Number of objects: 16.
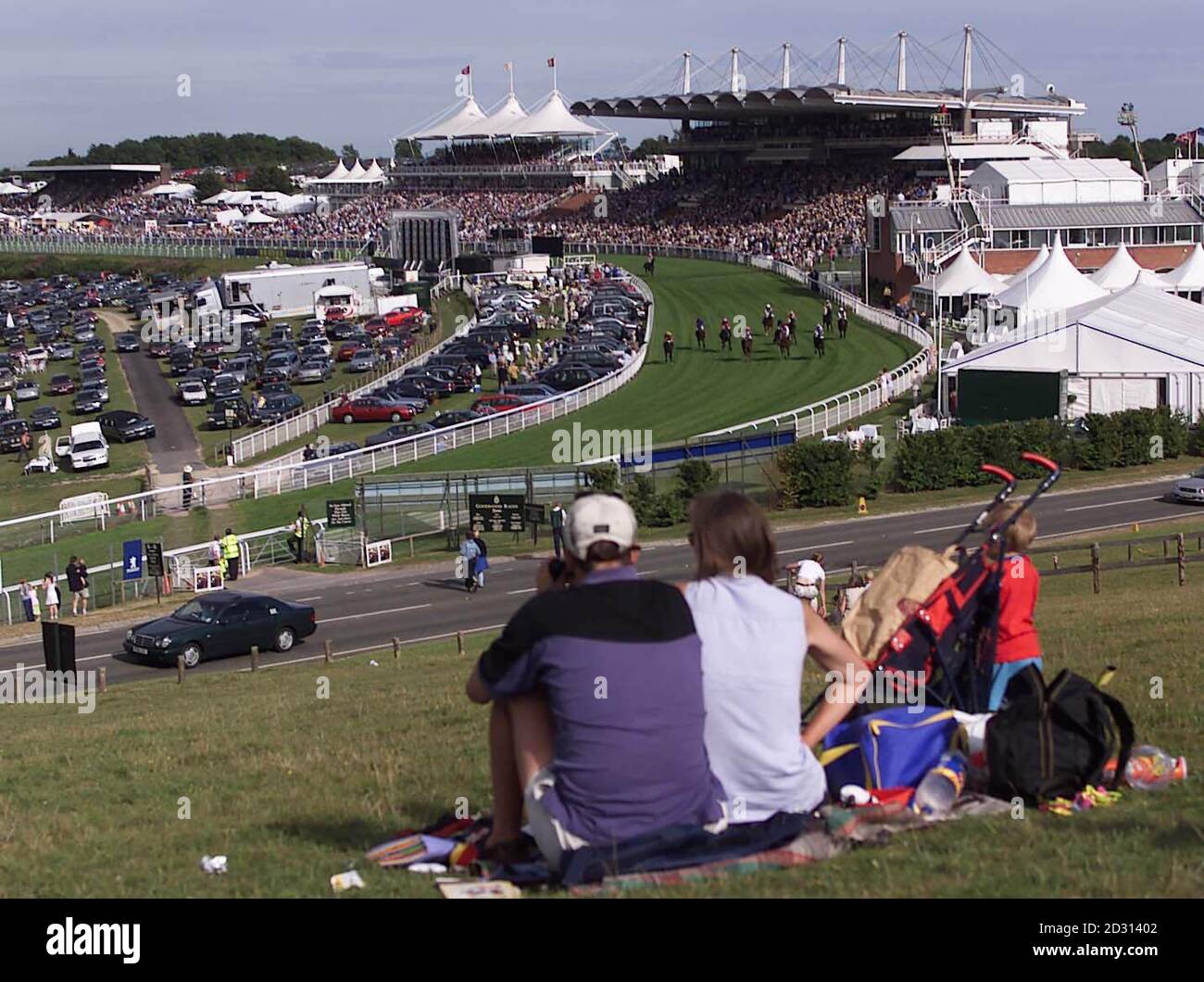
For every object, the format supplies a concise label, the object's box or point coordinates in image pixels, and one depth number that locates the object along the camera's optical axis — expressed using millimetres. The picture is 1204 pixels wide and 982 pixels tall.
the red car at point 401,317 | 77750
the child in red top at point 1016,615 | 8008
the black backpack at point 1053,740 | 6836
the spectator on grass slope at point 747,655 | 6160
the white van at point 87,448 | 50250
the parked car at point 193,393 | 61844
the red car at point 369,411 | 53406
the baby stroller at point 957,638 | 7566
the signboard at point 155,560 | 31047
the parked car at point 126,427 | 54906
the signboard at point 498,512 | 34688
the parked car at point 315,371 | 64250
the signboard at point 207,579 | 31758
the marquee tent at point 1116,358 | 42531
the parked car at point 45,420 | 58250
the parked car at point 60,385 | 66438
